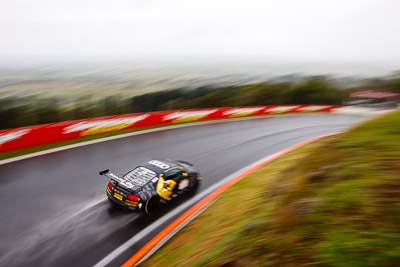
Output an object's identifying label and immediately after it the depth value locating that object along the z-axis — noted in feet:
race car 22.40
